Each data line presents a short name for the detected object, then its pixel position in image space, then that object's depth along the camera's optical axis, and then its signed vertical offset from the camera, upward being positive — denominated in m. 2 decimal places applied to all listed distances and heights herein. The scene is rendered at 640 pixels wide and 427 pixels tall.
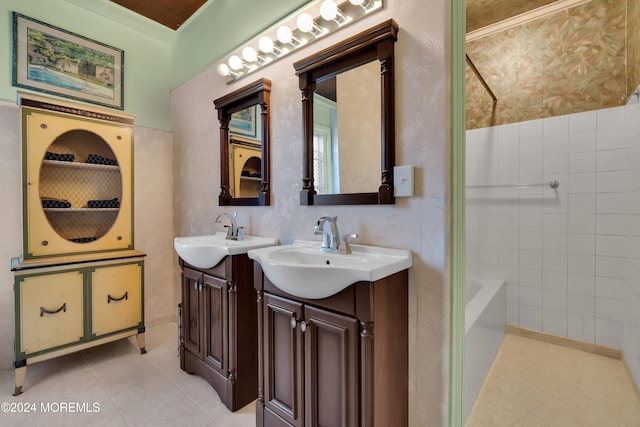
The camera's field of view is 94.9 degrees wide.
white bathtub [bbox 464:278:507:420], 1.49 -0.74
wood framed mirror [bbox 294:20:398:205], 1.30 +0.46
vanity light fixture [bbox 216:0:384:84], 1.43 +1.00
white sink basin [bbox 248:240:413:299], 0.99 -0.21
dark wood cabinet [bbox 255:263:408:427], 1.03 -0.56
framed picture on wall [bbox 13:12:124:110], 2.03 +1.12
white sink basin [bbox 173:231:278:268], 1.56 -0.20
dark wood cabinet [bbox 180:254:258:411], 1.58 -0.66
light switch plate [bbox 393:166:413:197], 1.24 +0.13
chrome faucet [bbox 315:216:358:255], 1.39 -0.13
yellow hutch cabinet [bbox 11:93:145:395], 1.79 -0.17
